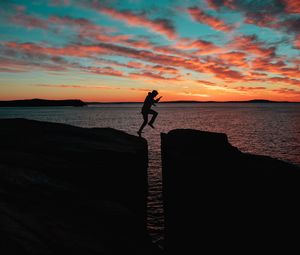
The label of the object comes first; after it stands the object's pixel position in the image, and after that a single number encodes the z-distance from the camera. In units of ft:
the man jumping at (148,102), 54.75
